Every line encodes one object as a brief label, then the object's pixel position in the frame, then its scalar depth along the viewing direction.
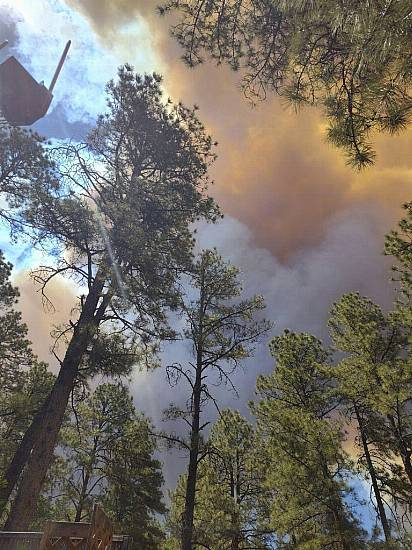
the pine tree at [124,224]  8.01
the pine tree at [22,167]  8.77
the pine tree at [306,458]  11.20
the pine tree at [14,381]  12.77
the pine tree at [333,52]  3.10
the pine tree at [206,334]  10.04
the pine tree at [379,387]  9.85
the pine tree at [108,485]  16.70
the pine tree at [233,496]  14.07
